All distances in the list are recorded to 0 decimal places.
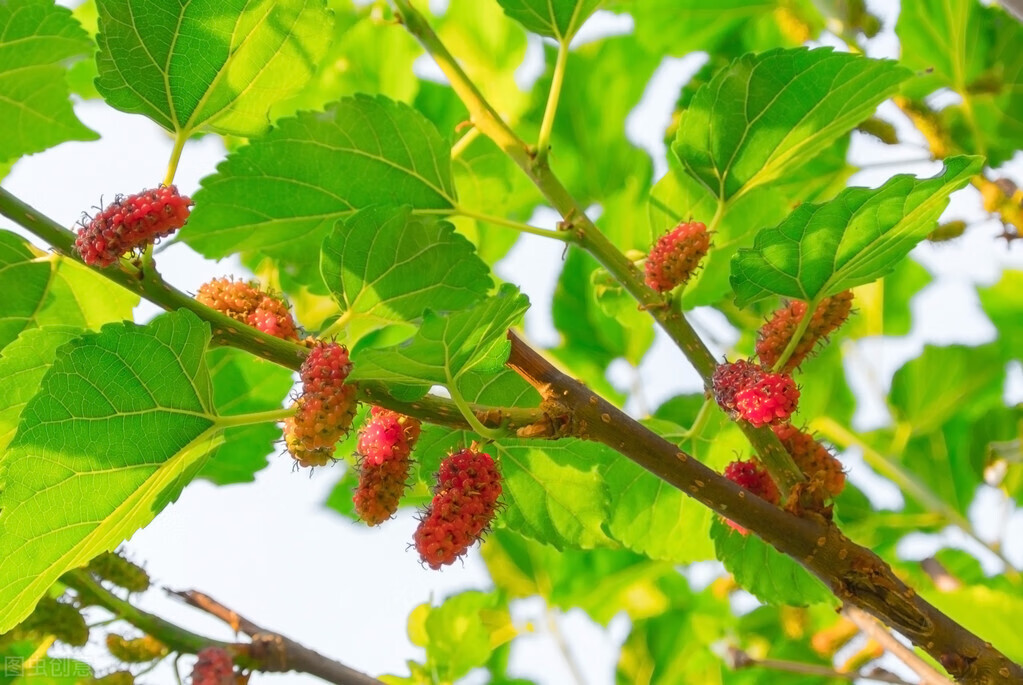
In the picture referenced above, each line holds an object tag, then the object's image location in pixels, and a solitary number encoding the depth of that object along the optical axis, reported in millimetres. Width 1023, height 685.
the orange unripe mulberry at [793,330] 802
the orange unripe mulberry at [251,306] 792
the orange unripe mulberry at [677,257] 804
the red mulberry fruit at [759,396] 763
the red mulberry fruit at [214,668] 807
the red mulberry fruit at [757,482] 806
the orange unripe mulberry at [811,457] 806
